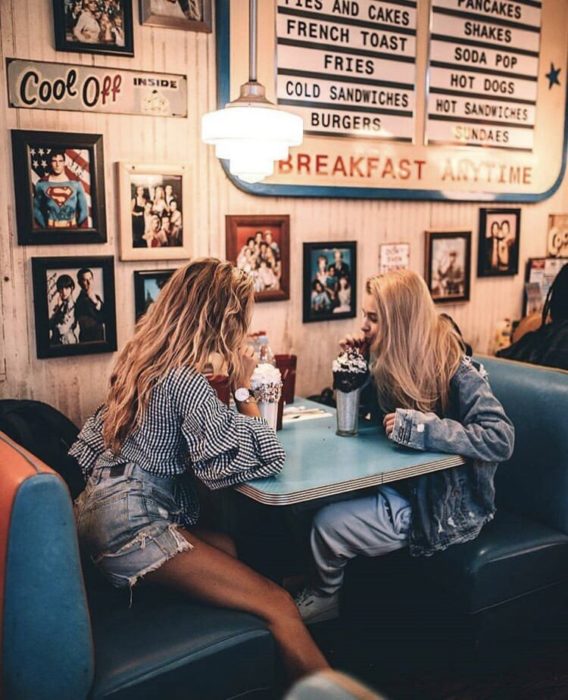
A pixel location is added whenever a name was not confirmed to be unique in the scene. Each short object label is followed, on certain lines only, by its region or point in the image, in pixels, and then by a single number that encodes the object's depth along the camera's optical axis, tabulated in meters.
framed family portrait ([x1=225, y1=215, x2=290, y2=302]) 3.19
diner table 2.08
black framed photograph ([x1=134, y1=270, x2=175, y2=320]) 2.96
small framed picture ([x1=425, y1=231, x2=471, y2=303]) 3.81
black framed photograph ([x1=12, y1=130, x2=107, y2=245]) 2.65
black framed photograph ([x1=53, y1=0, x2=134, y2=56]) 2.66
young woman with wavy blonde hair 2.04
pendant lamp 2.53
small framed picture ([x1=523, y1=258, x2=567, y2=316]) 4.27
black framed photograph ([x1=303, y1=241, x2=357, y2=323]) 3.44
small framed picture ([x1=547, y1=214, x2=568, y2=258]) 4.32
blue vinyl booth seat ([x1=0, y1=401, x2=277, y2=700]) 1.66
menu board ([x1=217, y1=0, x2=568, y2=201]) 3.19
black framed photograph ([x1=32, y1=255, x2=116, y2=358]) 2.75
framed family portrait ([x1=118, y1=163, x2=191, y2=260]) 2.88
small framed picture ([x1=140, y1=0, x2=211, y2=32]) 2.81
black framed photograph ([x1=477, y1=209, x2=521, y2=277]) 4.03
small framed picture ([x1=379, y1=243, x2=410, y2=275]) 3.67
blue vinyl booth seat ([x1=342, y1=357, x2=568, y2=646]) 2.49
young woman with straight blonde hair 2.36
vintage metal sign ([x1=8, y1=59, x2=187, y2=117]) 2.62
